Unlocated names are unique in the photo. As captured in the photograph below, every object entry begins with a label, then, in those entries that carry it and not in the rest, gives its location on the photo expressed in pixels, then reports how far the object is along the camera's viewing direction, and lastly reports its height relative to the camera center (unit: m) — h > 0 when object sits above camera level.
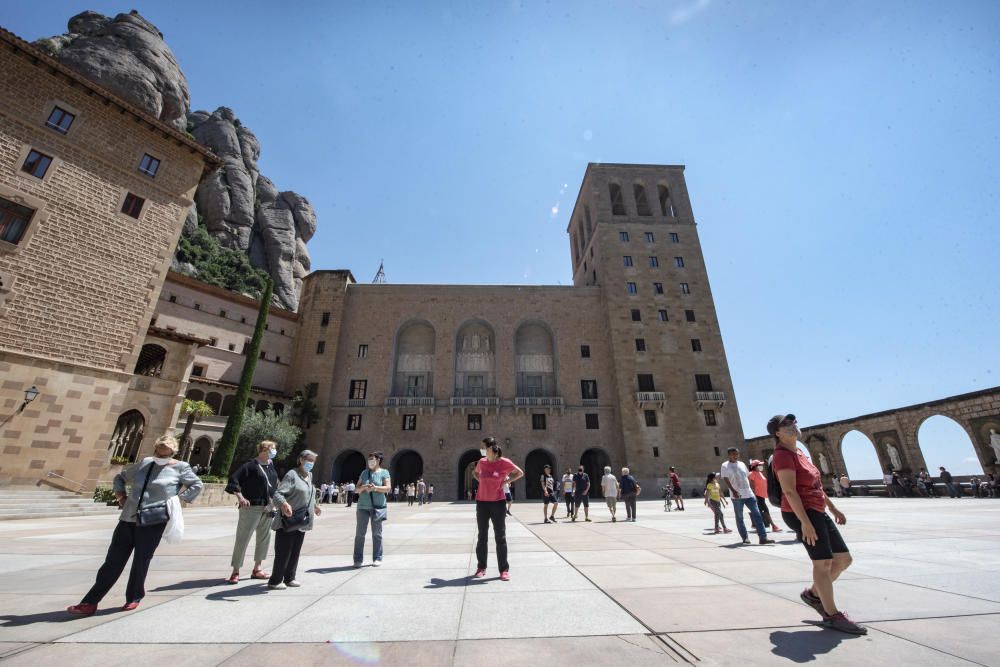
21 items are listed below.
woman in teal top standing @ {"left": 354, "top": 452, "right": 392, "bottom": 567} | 5.88 -0.25
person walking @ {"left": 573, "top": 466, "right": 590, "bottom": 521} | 13.06 -0.19
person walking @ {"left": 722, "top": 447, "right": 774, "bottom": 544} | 7.46 -0.15
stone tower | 29.61 +12.78
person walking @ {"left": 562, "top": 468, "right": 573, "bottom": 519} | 13.78 -0.17
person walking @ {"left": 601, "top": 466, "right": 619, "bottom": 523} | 12.80 -0.20
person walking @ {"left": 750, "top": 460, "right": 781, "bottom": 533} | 8.59 -0.12
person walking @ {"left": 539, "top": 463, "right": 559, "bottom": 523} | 12.92 -0.23
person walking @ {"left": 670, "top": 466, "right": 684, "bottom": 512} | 16.06 -0.17
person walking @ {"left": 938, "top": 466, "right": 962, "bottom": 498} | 17.84 -0.14
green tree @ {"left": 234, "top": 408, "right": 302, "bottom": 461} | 26.28 +3.29
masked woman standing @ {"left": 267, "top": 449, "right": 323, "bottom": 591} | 4.57 -0.44
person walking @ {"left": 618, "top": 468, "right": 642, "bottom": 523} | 12.44 -0.25
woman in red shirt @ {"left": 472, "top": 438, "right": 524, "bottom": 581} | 5.04 -0.17
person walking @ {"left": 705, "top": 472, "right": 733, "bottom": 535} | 9.27 -0.36
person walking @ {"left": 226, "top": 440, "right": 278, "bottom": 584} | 4.99 -0.18
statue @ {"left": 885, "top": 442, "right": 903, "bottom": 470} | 21.30 +1.41
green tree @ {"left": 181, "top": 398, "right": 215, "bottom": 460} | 25.55 +4.54
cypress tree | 22.51 +4.11
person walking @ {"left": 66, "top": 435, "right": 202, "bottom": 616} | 3.68 -0.24
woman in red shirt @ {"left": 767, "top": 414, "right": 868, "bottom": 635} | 3.18 -0.30
